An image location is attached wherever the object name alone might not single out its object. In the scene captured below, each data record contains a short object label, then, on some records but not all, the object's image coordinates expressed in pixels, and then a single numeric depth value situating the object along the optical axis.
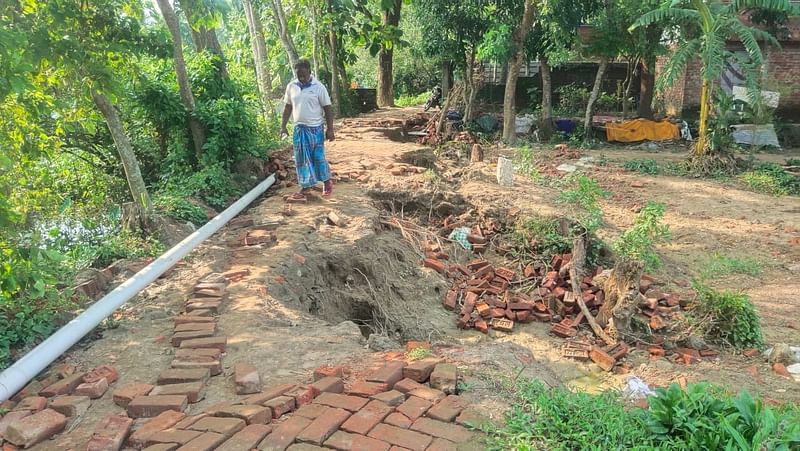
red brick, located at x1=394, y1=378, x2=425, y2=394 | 2.94
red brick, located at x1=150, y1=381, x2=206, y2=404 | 3.01
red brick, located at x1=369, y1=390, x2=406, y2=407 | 2.82
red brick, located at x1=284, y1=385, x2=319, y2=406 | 2.87
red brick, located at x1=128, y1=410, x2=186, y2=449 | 2.65
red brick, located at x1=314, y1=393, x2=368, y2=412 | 2.78
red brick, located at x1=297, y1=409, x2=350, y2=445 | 2.55
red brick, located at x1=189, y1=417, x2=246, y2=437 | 2.62
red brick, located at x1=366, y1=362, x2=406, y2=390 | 2.99
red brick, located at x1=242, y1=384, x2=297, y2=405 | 2.89
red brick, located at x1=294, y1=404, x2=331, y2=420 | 2.73
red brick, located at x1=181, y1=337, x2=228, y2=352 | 3.56
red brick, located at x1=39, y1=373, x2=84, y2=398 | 3.13
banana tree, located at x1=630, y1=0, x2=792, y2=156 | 9.84
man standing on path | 6.47
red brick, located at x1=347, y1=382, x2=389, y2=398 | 2.91
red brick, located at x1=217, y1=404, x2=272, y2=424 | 2.70
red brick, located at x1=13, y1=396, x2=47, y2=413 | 2.96
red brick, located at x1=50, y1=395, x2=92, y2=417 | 2.95
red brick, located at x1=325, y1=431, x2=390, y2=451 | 2.47
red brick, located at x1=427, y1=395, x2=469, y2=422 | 2.68
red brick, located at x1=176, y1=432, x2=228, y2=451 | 2.51
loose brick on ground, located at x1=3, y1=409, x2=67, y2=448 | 2.71
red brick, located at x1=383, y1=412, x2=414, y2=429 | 2.64
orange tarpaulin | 13.83
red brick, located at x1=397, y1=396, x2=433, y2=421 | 2.71
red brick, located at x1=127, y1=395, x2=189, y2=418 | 2.89
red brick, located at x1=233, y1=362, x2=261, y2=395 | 3.07
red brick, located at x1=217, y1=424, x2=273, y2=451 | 2.52
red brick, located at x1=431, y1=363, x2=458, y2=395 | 2.94
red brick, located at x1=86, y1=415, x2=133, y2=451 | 2.59
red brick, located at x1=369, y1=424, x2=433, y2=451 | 2.49
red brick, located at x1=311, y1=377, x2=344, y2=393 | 2.94
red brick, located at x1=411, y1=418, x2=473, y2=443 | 2.54
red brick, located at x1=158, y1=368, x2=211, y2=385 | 3.16
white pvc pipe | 3.17
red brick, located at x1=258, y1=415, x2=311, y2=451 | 2.52
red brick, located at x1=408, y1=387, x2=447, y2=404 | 2.85
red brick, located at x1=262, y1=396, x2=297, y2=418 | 2.79
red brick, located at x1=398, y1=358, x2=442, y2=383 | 3.05
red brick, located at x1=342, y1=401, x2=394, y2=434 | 2.61
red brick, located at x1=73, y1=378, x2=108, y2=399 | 3.10
